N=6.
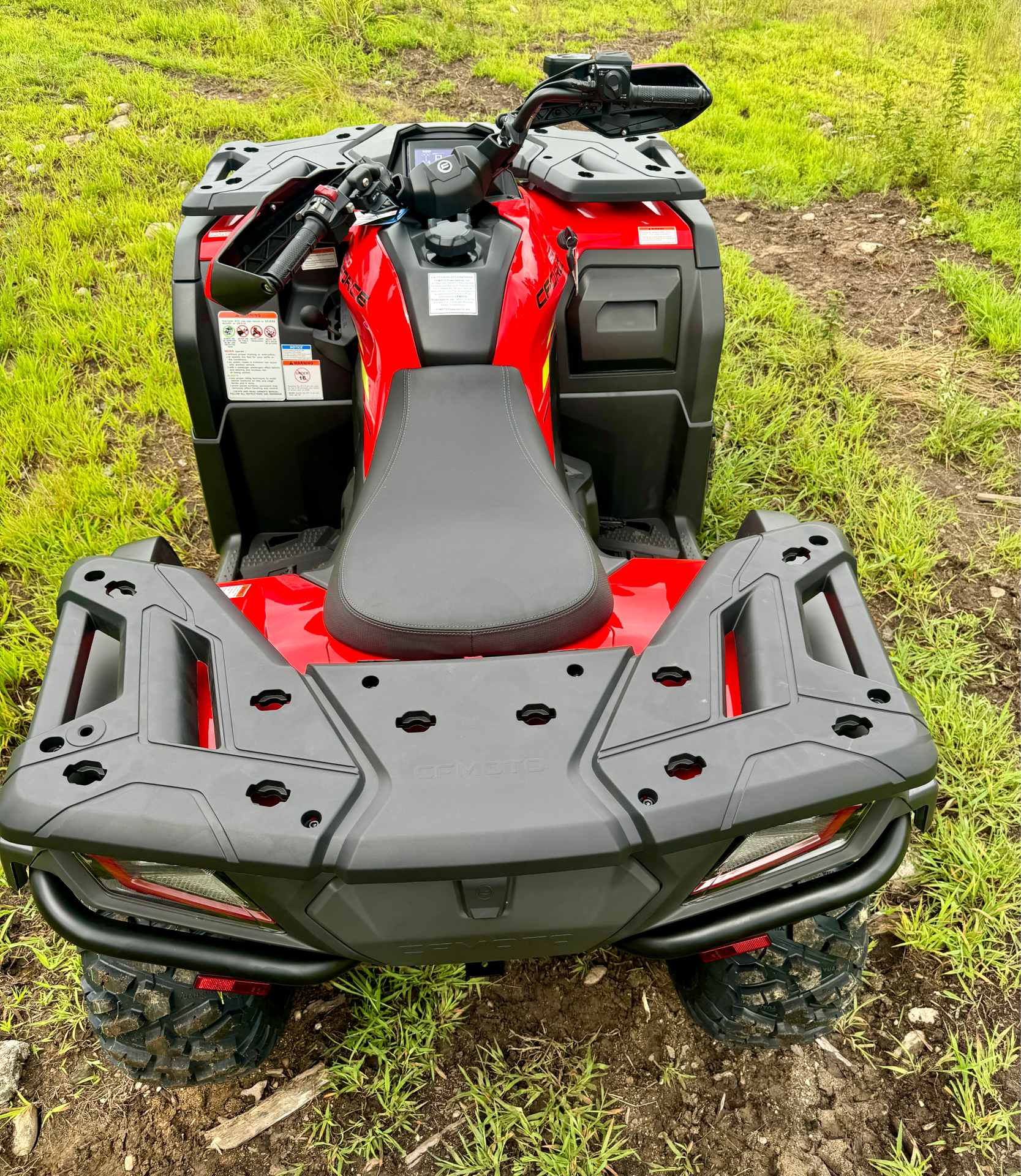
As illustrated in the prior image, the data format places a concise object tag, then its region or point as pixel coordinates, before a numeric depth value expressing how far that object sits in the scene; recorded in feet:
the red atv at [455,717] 3.90
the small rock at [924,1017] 6.52
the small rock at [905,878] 7.36
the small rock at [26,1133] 5.81
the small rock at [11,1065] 6.03
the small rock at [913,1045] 6.33
